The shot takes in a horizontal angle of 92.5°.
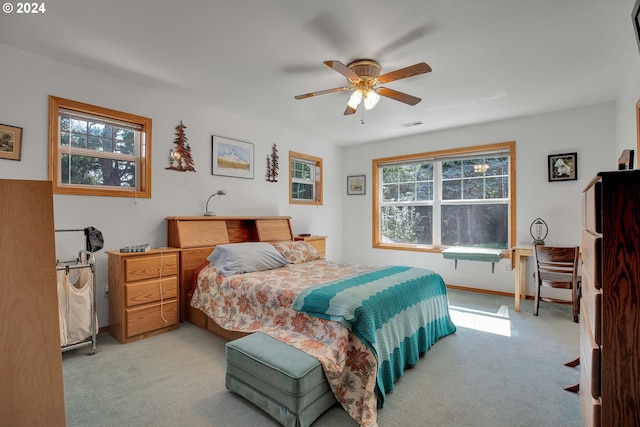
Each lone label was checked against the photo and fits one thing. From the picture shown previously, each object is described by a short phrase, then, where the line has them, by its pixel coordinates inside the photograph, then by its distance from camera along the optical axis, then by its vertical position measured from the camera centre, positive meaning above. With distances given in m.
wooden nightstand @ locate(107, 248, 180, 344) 2.88 -0.80
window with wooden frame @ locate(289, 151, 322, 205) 5.25 +0.59
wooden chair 3.47 -0.68
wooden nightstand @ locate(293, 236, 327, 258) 4.89 -0.50
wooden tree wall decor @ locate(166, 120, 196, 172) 3.67 +0.71
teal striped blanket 2.01 -0.73
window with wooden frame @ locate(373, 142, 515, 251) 4.70 +0.20
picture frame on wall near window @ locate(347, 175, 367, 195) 6.08 +0.54
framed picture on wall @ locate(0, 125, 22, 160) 2.55 +0.61
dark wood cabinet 1.07 -0.35
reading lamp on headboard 3.86 +0.17
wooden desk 3.85 -0.78
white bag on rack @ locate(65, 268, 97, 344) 2.62 -0.82
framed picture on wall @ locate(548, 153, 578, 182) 4.07 +0.58
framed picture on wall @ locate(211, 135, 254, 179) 4.11 +0.77
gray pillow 3.21 -0.51
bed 1.94 -0.75
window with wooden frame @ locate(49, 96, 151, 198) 2.88 +0.65
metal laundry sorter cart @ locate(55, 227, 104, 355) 2.63 -0.46
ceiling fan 2.52 +1.12
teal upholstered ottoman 1.71 -1.00
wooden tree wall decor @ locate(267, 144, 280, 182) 4.81 +0.74
